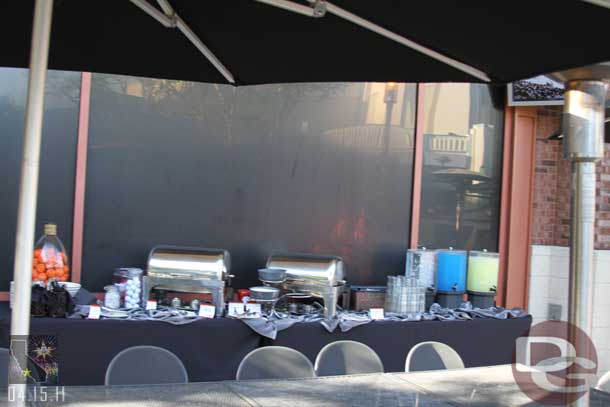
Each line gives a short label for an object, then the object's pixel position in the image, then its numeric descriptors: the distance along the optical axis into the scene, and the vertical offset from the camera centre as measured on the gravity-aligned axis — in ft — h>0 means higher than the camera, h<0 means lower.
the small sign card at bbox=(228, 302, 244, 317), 14.28 -1.91
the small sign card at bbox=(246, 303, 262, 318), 14.43 -1.91
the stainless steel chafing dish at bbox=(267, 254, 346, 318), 14.87 -1.16
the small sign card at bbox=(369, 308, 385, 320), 15.23 -1.99
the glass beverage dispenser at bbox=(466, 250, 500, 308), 17.17 -1.23
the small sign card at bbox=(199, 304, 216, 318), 13.98 -1.95
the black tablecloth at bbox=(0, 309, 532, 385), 12.98 -2.51
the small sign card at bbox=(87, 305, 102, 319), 13.24 -1.98
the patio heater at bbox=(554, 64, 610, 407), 6.91 +0.64
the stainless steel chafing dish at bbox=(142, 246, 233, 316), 14.16 -1.20
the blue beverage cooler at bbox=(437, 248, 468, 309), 16.79 -1.23
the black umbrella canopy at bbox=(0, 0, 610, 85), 6.96 +2.25
